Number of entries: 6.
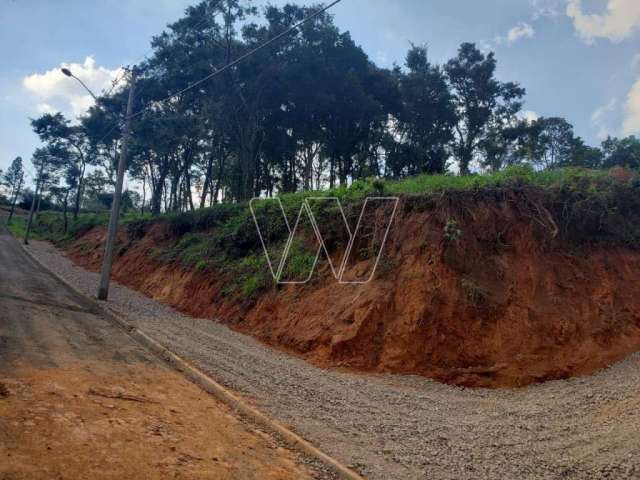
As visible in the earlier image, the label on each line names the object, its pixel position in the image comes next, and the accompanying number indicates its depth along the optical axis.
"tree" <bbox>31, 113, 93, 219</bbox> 38.44
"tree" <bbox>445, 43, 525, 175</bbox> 28.73
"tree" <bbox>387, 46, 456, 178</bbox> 28.62
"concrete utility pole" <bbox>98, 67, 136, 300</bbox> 15.49
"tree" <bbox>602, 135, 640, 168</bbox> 23.44
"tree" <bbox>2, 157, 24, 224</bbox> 66.25
